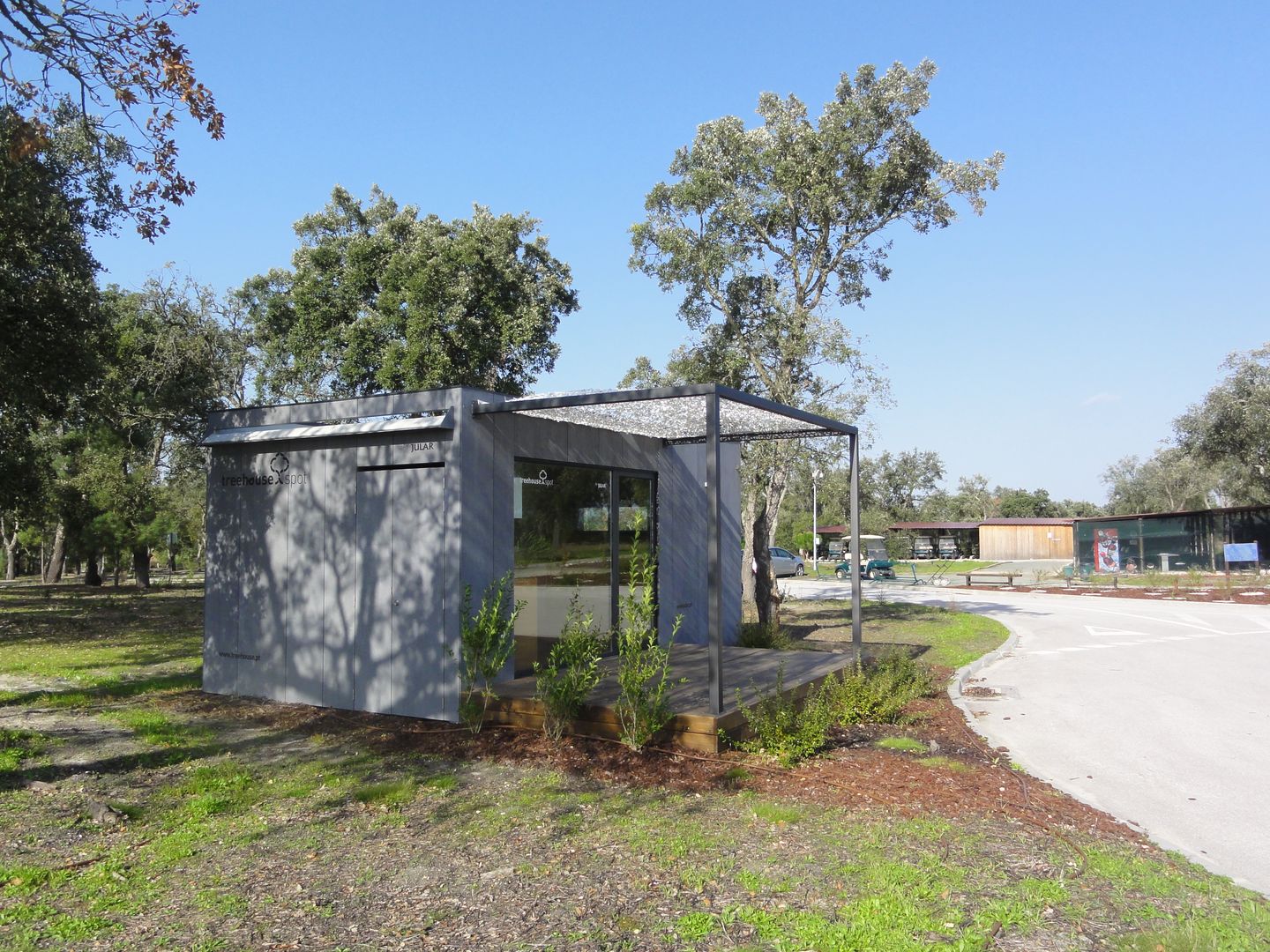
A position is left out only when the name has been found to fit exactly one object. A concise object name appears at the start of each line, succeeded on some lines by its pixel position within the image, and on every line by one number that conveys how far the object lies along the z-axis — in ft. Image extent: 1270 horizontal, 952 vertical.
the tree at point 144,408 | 76.07
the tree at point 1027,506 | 262.06
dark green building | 100.38
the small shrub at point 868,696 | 25.94
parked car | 121.39
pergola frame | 20.90
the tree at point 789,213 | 49.57
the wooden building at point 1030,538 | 173.88
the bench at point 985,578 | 97.68
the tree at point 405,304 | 72.95
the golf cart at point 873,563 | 110.73
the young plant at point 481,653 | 23.61
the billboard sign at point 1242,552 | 86.17
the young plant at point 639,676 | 21.21
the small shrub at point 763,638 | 39.60
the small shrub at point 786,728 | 21.06
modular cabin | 24.50
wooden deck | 21.94
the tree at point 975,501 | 266.16
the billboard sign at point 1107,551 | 104.88
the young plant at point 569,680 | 22.36
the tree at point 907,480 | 242.84
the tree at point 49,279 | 35.99
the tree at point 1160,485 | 178.40
